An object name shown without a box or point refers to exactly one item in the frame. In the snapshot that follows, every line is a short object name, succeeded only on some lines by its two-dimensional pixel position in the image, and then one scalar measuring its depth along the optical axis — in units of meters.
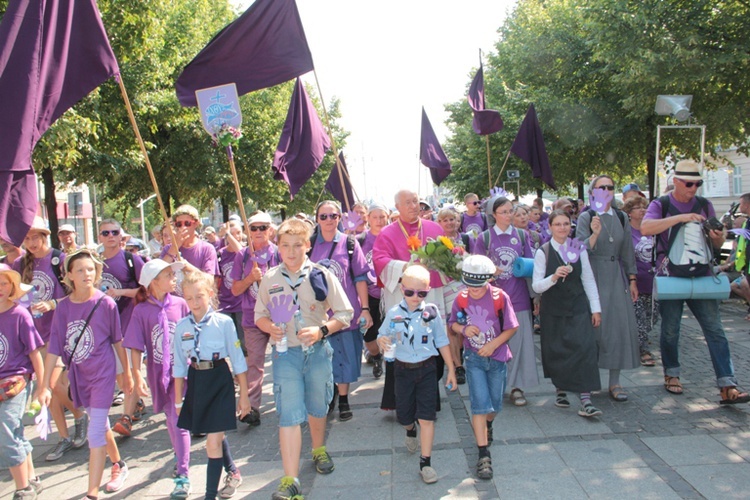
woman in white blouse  5.67
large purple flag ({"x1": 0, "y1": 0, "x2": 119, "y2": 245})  3.94
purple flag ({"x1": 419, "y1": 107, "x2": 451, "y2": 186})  12.63
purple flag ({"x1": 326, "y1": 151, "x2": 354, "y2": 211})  13.94
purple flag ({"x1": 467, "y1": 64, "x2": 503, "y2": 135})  10.37
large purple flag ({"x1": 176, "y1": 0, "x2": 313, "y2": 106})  6.27
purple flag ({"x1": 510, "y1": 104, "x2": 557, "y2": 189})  10.92
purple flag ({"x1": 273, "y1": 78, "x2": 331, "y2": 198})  8.39
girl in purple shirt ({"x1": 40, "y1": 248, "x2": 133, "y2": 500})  4.57
